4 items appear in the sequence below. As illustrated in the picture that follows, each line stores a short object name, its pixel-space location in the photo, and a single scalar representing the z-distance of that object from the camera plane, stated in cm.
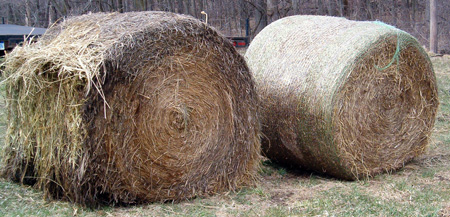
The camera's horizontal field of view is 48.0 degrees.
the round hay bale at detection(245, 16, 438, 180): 464
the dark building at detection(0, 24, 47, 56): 988
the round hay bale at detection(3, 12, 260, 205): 371
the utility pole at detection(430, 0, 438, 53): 1228
